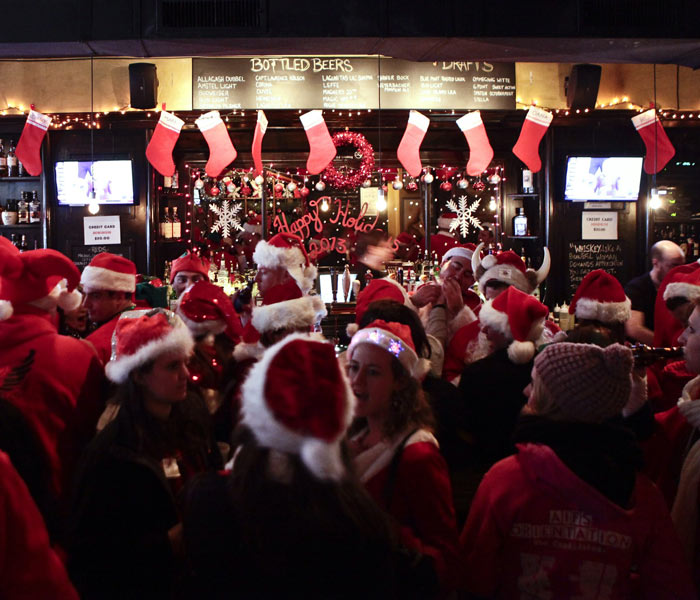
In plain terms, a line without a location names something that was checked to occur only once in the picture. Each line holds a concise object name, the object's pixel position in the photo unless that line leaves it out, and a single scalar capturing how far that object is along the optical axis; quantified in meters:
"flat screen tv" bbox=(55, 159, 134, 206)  7.55
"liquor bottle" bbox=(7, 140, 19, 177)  7.59
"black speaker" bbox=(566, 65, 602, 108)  7.58
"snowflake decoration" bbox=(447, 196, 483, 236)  8.18
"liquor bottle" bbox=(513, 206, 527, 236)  7.89
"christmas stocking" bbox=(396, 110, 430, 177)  6.38
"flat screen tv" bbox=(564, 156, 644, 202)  7.75
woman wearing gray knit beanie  1.70
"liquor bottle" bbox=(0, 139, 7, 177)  7.61
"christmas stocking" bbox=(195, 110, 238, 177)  6.27
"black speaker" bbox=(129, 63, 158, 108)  7.36
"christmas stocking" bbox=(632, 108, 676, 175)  6.22
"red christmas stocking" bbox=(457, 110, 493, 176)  6.37
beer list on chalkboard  7.39
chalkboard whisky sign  7.84
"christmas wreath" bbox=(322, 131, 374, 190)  7.69
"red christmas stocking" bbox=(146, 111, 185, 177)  6.09
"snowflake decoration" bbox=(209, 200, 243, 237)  8.05
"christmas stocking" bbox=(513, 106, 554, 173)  6.09
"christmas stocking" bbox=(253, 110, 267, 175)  6.12
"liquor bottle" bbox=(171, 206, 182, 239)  7.91
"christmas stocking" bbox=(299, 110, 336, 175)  6.34
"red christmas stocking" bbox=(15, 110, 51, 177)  6.05
